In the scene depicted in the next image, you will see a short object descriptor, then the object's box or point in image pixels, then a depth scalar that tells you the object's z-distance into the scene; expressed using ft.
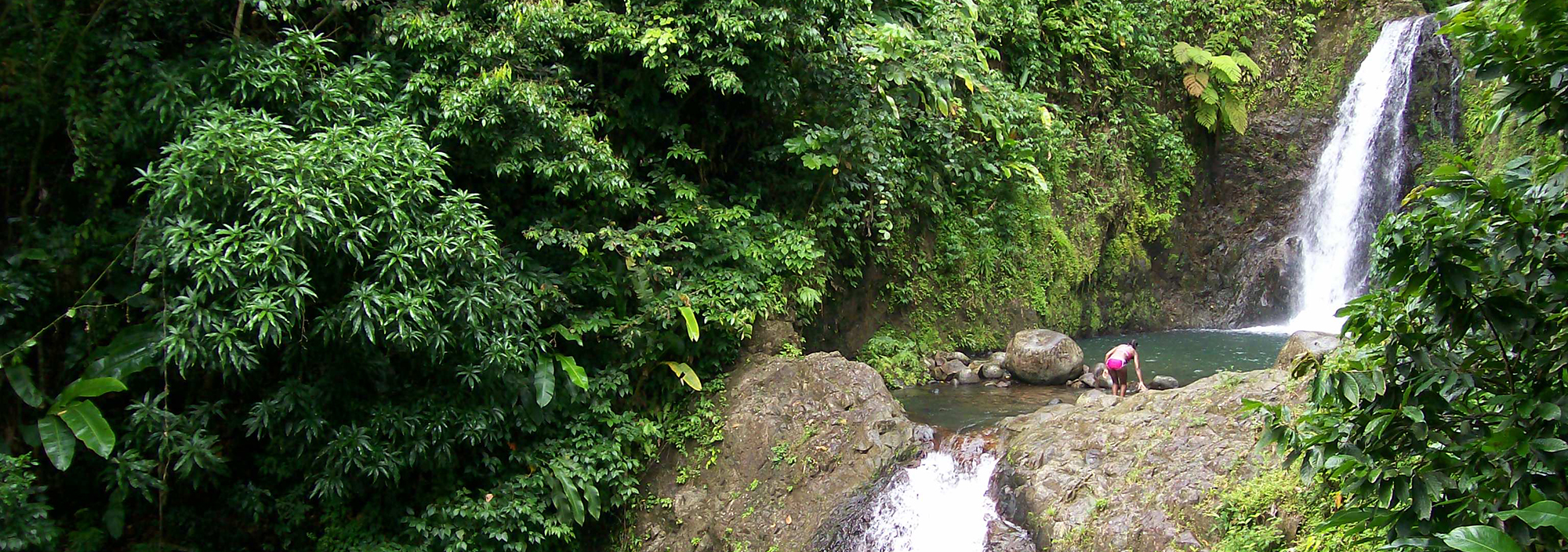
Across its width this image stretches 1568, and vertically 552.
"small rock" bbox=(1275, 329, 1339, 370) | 30.30
